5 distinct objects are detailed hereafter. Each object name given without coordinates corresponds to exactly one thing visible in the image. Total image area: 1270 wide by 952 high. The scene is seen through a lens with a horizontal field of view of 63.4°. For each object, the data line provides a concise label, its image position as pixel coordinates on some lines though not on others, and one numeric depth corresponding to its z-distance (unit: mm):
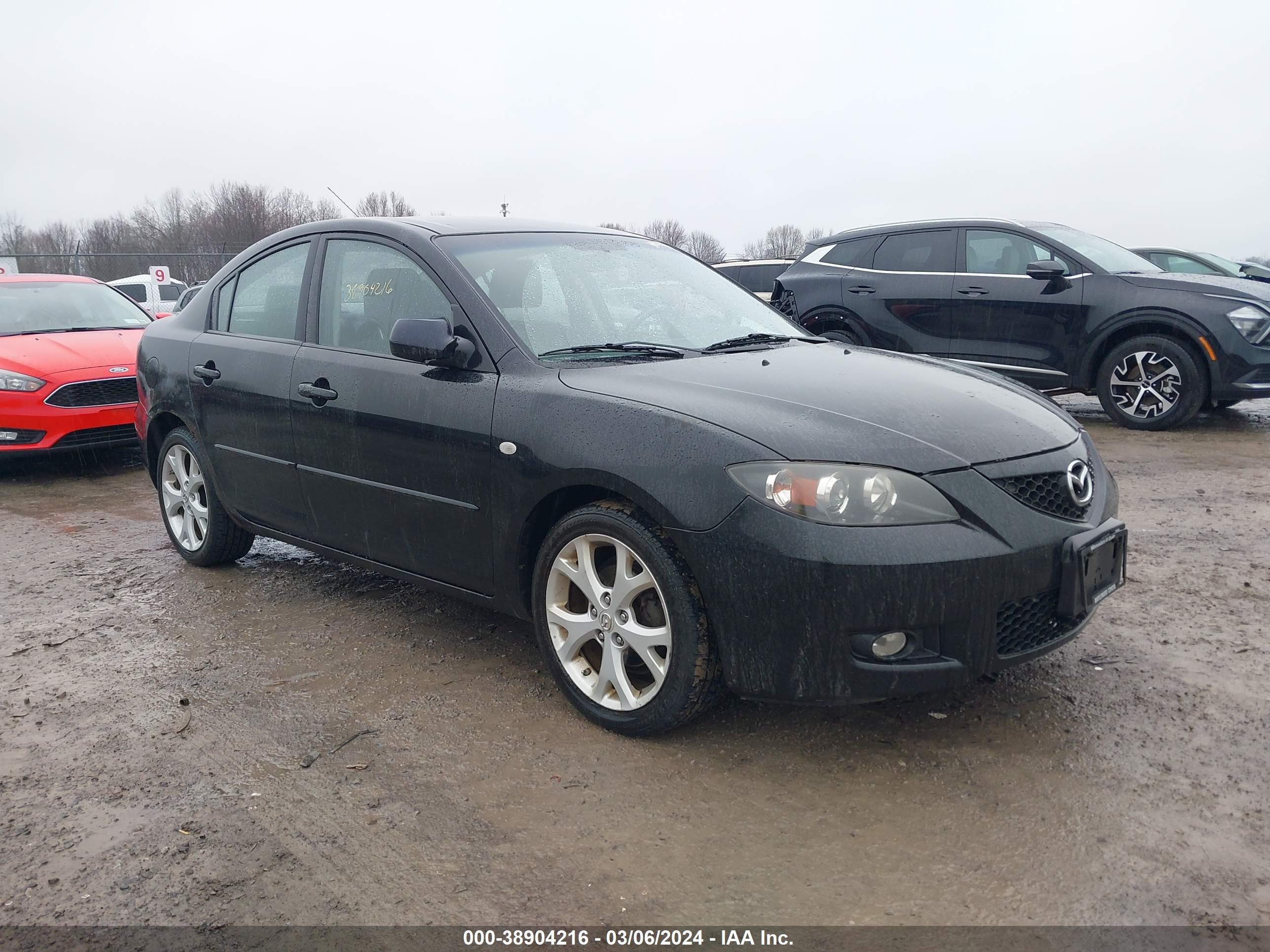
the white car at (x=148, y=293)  25047
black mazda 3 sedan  2828
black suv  8172
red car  7672
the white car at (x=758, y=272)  19750
